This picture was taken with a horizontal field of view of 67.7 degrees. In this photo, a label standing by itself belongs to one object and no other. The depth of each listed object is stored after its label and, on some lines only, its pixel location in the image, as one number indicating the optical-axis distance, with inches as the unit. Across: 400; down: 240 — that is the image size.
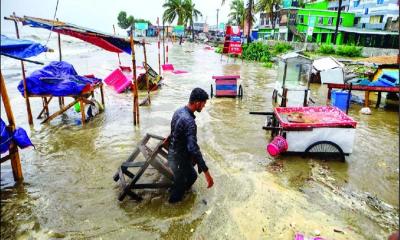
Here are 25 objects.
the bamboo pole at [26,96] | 315.5
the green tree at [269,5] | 1807.3
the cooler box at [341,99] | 453.1
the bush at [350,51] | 1072.2
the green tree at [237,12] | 2442.9
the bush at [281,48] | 1270.9
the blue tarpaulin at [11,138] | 205.2
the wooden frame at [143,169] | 191.3
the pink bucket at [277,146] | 259.3
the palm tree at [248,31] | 1277.1
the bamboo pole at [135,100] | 336.2
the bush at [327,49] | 1123.3
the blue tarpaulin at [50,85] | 348.8
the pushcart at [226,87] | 527.5
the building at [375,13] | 1556.3
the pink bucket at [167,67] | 890.7
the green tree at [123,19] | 4343.0
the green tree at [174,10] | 2696.9
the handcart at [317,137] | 258.2
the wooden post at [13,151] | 207.3
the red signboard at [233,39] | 964.3
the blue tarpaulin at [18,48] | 207.2
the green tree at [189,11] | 2728.3
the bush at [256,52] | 1223.4
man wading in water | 172.9
